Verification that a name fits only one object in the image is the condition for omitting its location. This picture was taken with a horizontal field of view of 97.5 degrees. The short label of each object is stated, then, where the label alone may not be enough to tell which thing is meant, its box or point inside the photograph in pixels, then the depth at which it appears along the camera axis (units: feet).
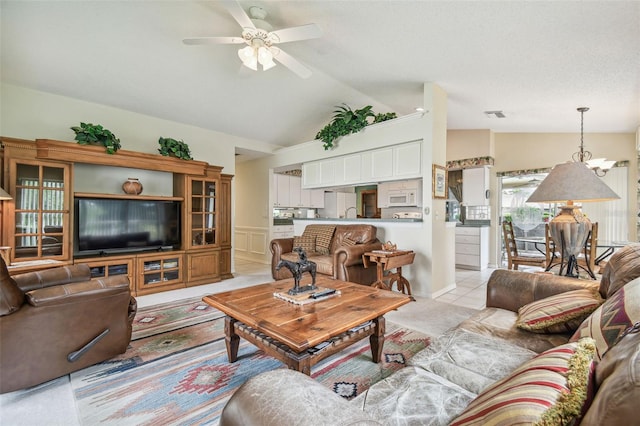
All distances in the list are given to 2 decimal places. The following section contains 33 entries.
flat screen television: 12.00
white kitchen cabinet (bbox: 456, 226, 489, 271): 18.69
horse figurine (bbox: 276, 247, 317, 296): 7.02
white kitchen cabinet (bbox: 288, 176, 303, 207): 23.48
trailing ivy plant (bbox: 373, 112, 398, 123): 14.21
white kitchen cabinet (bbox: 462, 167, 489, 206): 19.58
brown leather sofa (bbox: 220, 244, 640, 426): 1.77
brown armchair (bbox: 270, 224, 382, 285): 11.82
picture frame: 12.59
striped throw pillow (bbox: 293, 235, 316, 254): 15.26
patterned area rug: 5.19
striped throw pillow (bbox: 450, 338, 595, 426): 1.78
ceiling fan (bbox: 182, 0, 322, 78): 7.72
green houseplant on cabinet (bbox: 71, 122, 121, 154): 11.59
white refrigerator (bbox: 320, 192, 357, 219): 26.84
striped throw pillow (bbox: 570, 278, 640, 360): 2.89
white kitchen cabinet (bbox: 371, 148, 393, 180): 14.06
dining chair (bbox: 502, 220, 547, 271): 13.64
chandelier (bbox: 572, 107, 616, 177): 13.38
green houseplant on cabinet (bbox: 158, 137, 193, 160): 14.01
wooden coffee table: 4.96
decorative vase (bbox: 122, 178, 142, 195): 13.32
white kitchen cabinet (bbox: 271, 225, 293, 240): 21.29
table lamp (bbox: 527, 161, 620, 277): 5.72
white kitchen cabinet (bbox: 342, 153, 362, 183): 15.53
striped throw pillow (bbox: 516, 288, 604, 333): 4.51
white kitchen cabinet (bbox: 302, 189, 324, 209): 24.76
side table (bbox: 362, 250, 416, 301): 11.35
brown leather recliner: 5.47
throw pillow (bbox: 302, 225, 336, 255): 14.82
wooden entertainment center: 10.48
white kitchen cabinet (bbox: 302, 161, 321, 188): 17.88
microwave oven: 20.35
